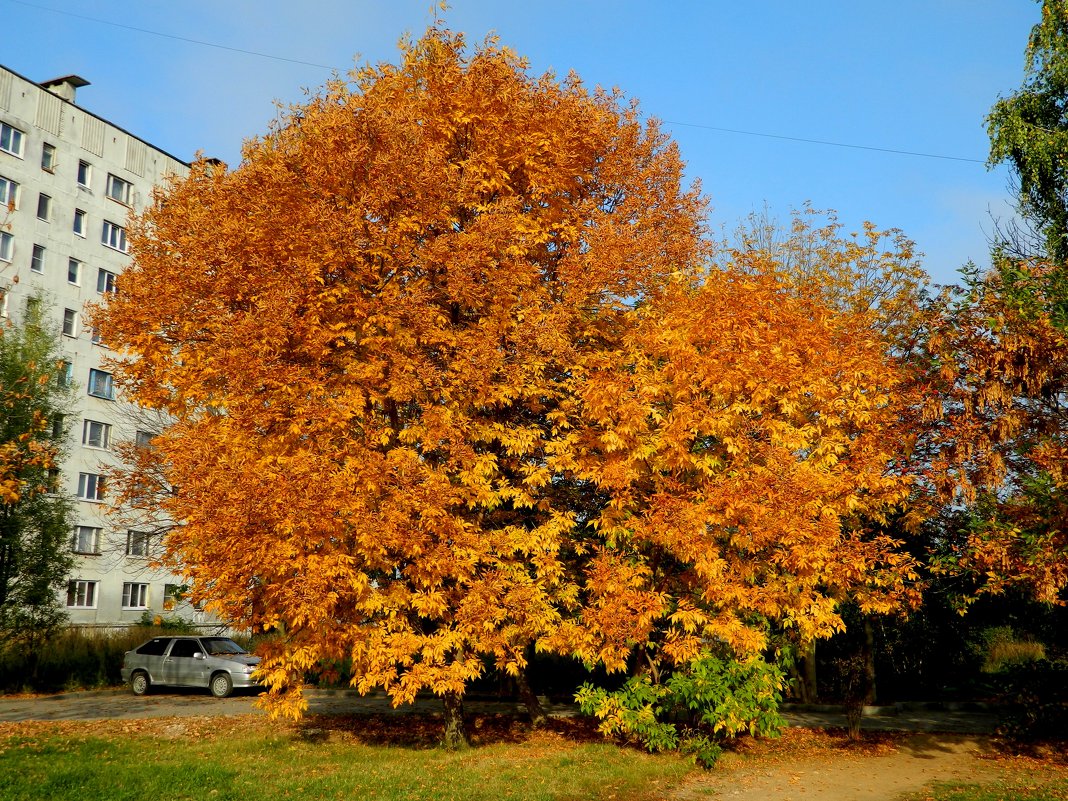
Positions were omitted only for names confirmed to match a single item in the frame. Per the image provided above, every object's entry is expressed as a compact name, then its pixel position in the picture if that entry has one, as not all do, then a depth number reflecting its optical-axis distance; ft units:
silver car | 78.79
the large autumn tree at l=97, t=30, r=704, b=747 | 36.22
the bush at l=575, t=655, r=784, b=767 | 39.63
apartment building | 129.80
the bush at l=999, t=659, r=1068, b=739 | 46.62
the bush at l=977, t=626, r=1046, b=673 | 76.45
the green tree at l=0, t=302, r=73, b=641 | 67.82
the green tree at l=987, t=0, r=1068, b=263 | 47.78
